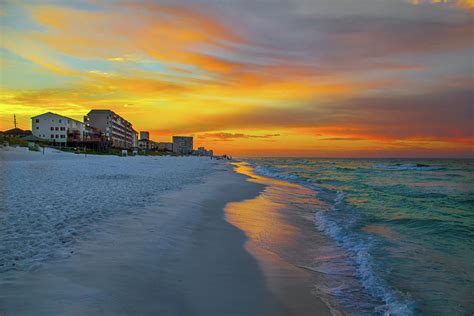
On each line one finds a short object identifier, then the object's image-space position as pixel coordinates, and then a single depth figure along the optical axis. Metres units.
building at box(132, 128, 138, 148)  170.90
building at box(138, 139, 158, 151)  188.02
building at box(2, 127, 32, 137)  79.61
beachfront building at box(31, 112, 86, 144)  82.12
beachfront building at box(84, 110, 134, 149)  120.06
